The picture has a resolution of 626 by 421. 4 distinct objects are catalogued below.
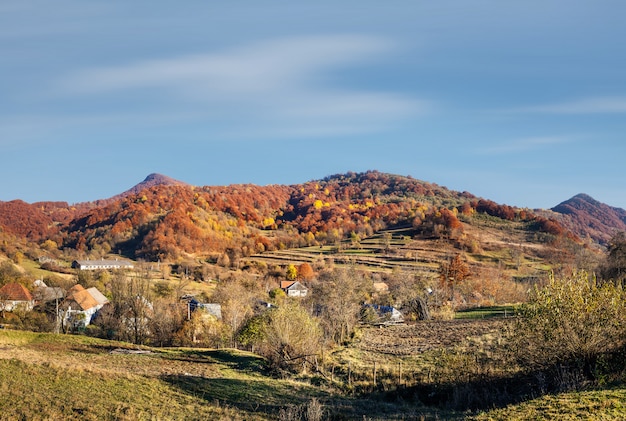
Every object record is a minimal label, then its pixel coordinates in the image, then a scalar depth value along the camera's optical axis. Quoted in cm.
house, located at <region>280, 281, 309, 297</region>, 10038
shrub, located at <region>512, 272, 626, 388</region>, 1800
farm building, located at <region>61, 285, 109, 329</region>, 6162
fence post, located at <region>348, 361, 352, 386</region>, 2552
